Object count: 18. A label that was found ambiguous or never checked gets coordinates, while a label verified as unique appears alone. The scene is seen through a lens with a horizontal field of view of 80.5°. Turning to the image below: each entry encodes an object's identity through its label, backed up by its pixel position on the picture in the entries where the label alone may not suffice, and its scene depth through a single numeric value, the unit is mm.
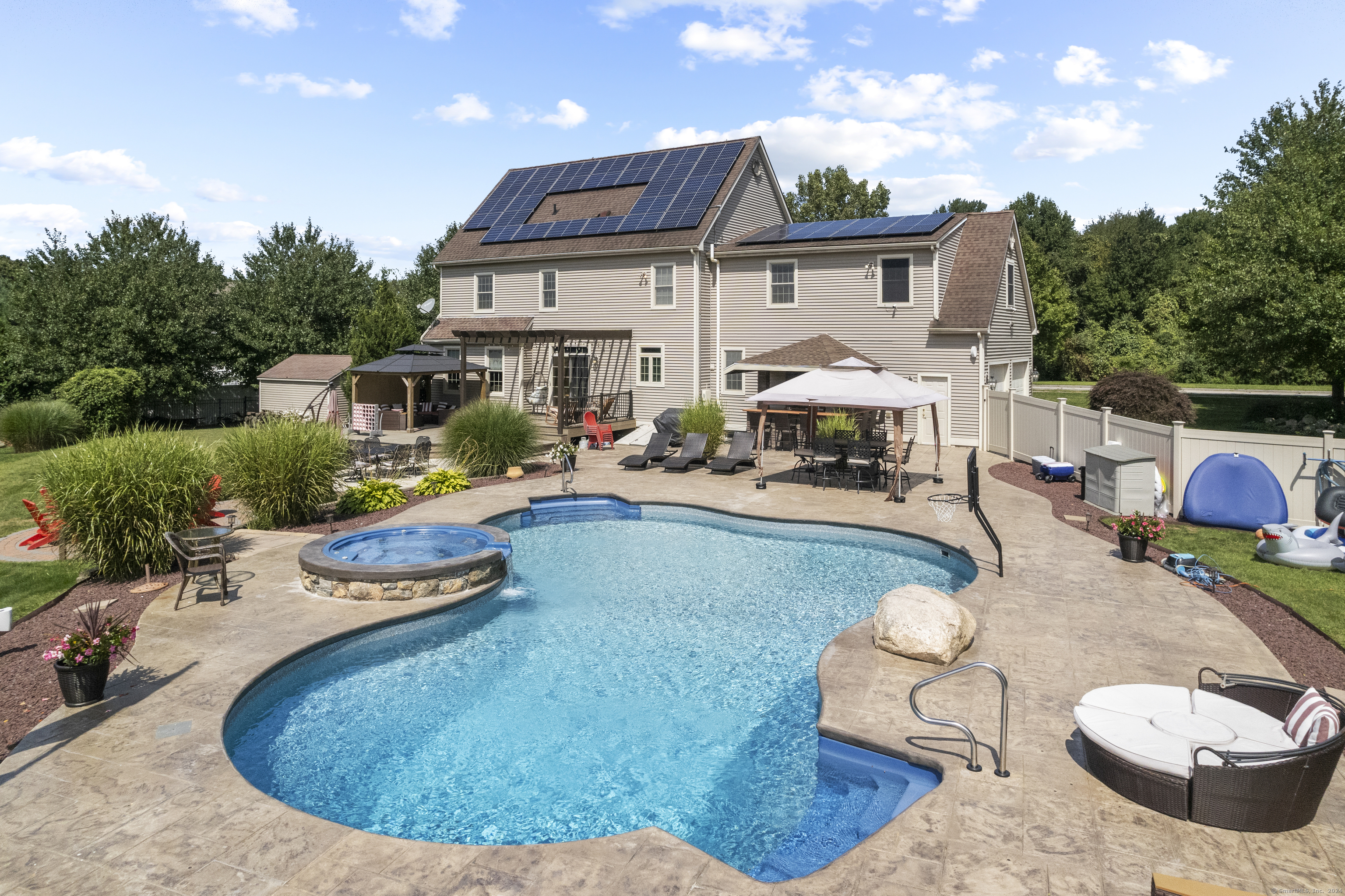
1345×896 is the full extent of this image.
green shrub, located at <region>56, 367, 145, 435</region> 25688
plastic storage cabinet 13234
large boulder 7367
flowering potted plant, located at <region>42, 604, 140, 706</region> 6523
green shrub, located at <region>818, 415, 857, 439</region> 18953
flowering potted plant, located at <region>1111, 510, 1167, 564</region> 10578
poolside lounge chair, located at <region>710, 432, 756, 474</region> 18578
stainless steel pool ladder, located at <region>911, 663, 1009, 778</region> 5258
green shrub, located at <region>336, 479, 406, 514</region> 14500
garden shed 28281
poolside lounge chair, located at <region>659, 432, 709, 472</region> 18859
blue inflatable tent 12055
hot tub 9609
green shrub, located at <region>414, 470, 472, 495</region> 16234
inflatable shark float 10219
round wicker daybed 4559
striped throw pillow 4762
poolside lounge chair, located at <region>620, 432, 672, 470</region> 19250
